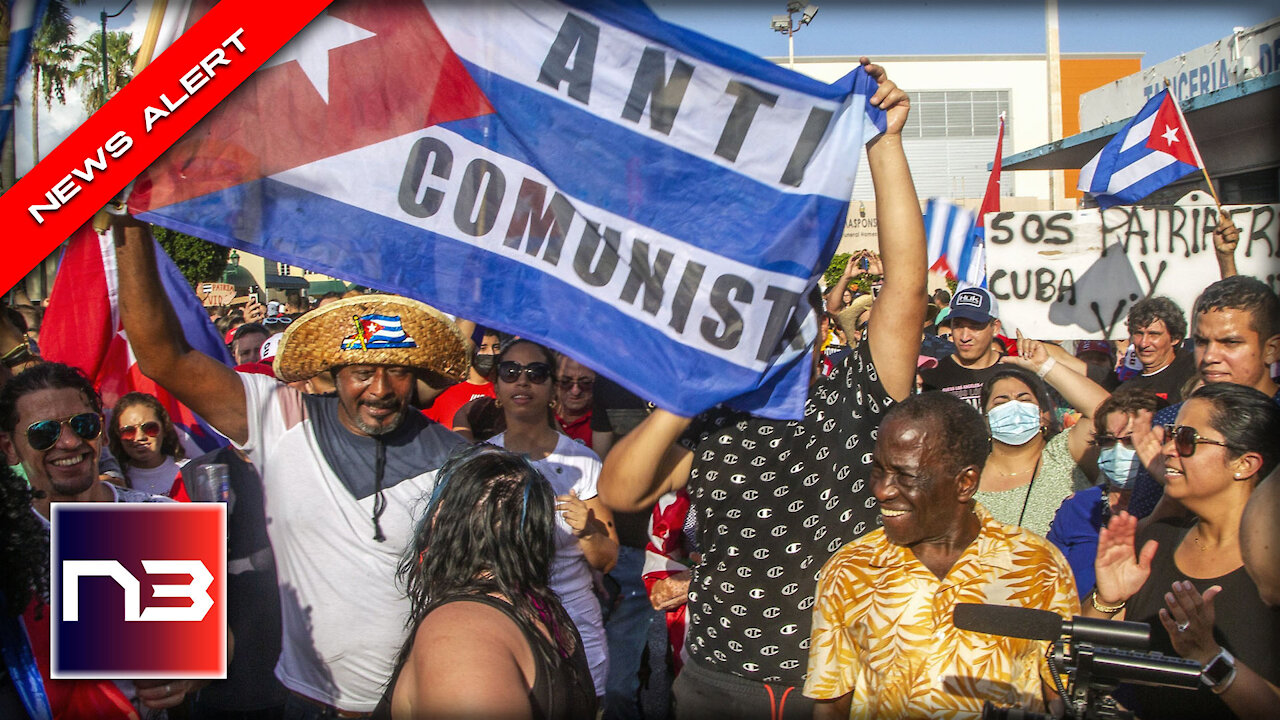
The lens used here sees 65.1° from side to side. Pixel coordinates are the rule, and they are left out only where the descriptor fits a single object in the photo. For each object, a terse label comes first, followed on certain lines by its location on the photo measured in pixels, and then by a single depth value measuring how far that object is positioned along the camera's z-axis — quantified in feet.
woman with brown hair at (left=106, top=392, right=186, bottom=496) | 14.17
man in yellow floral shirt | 7.20
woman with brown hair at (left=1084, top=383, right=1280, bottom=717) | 7.82
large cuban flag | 9.79
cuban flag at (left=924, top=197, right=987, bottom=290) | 26.99
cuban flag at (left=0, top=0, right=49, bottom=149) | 10.04
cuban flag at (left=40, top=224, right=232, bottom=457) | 13.14
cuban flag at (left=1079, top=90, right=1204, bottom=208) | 17.78
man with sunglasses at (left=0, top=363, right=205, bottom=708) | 9.75
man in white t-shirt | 10.01
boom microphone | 5.95
